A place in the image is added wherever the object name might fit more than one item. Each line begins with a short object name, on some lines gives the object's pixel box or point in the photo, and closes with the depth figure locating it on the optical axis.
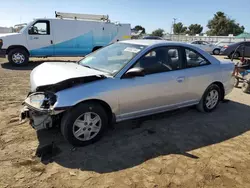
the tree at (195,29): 82.89
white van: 10.84
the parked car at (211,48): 22.89
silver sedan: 3.36
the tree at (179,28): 83.25
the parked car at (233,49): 17.66
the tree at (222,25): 60.25
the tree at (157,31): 77.71
